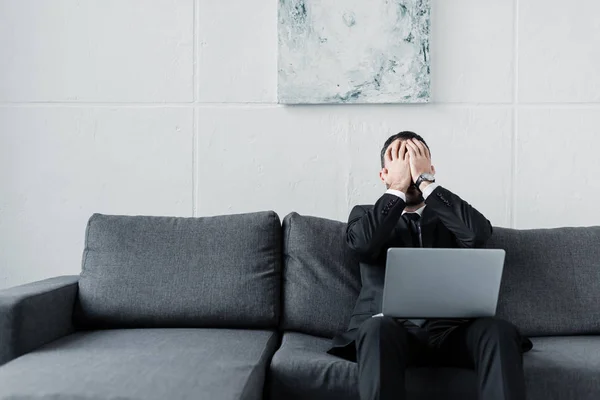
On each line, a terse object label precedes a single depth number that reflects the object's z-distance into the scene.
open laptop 2.10
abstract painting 3.25
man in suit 2.04
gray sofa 2.34
